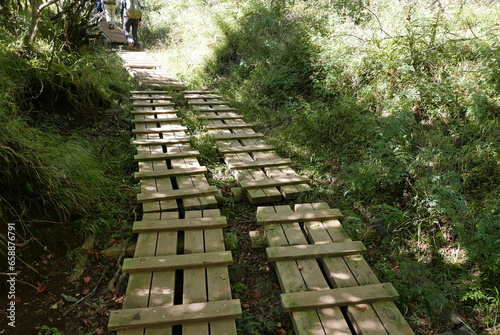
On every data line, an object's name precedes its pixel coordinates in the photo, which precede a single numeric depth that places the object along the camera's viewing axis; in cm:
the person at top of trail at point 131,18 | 1063
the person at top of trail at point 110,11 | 1312
